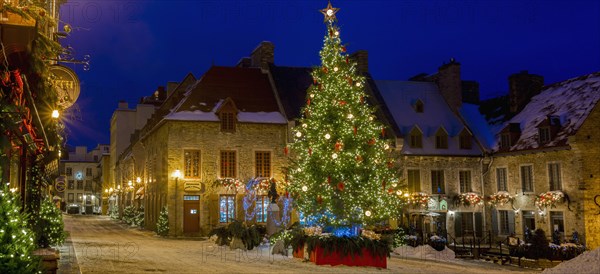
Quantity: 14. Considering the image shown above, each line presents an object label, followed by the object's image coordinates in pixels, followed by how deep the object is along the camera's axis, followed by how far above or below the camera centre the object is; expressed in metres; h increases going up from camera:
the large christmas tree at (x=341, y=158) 19.84 +1.61
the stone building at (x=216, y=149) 34.03 +3.41
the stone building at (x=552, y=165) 29.34 +2.14
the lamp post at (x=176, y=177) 33.34 +1.82
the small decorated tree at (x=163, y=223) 33.88 -0.59
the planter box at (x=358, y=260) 18.31 -1.43
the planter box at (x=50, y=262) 12.41 -0.95
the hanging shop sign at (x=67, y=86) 15.37 +3.06
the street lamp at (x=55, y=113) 14.19 +2.21
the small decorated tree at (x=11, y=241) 7.79 -0.34
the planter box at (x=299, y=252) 19.90 -1.32
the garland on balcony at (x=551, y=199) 29.91 +0.44
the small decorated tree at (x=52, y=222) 20.27 -0.31
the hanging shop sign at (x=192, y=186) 33.88 +1.35
